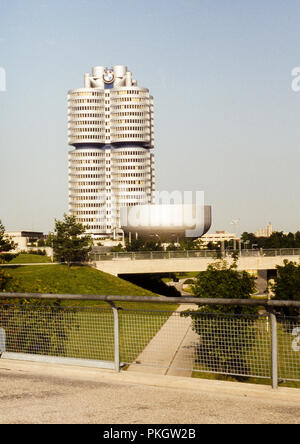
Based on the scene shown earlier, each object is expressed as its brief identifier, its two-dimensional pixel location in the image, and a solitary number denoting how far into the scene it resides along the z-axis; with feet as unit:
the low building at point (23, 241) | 613.11
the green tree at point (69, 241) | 239.30
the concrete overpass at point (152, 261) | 249.14
